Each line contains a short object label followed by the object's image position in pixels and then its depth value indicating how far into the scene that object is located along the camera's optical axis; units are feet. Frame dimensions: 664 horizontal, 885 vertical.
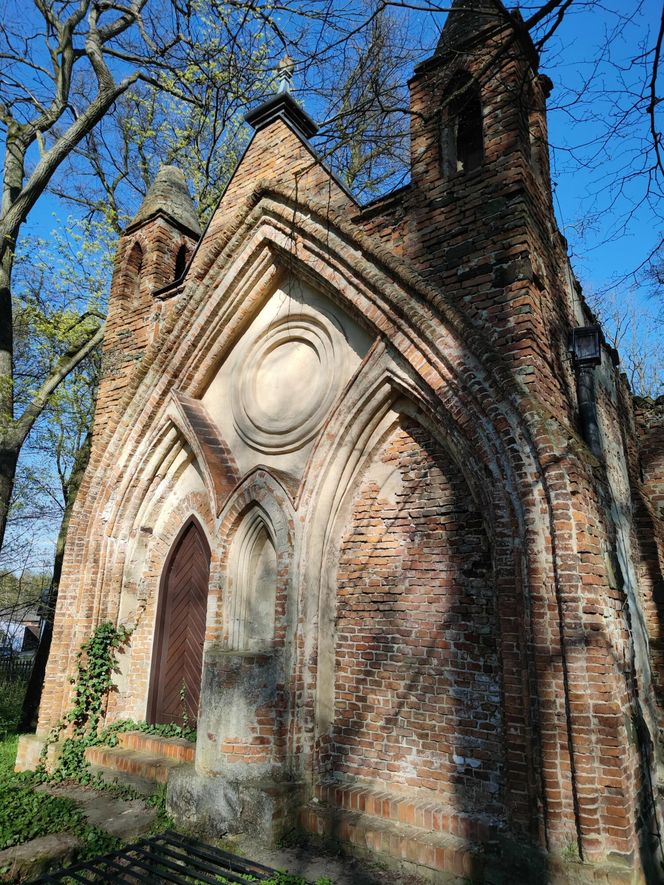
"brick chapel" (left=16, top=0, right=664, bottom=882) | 13.88
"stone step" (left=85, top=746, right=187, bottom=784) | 20.43
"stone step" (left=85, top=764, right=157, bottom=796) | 20.17
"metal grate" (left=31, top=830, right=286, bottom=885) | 14.02
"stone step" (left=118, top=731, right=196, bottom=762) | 20.81
